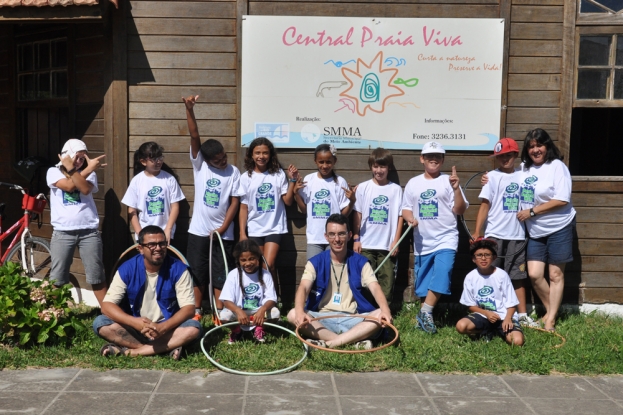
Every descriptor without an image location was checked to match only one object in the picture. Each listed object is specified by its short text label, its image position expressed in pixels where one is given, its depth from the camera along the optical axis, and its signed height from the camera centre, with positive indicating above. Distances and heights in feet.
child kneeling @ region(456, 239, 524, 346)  19.85 -3.71
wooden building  23.00 +2.61
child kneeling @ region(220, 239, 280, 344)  19.25 -3.54
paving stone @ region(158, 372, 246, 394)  15.92 -5.19
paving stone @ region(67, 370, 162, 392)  15.89 -5.19
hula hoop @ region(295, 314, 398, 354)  17.31 -4.48
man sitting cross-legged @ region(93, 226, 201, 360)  17.79 -3.78
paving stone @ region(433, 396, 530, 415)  14.96 -5.21
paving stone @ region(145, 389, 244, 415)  14.65 -5.22
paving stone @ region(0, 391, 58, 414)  14.53 -5.24
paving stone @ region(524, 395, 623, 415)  15.07 -5.20
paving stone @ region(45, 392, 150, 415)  14.53 -5.23
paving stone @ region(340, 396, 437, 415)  14.88 -5.22
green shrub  18.40 -4.08
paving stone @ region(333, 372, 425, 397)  16.03 -5.18
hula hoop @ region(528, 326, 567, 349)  19.40 -4.81
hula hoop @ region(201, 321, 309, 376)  16.81 -5.00
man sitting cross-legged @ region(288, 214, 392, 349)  18.95 -3.62
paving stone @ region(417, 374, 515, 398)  16.09 -5.18
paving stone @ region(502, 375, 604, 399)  16.12 -5.18
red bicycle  24.29 -2.94
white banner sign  23.03 +2.83
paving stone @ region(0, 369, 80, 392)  15.92 -5.22
